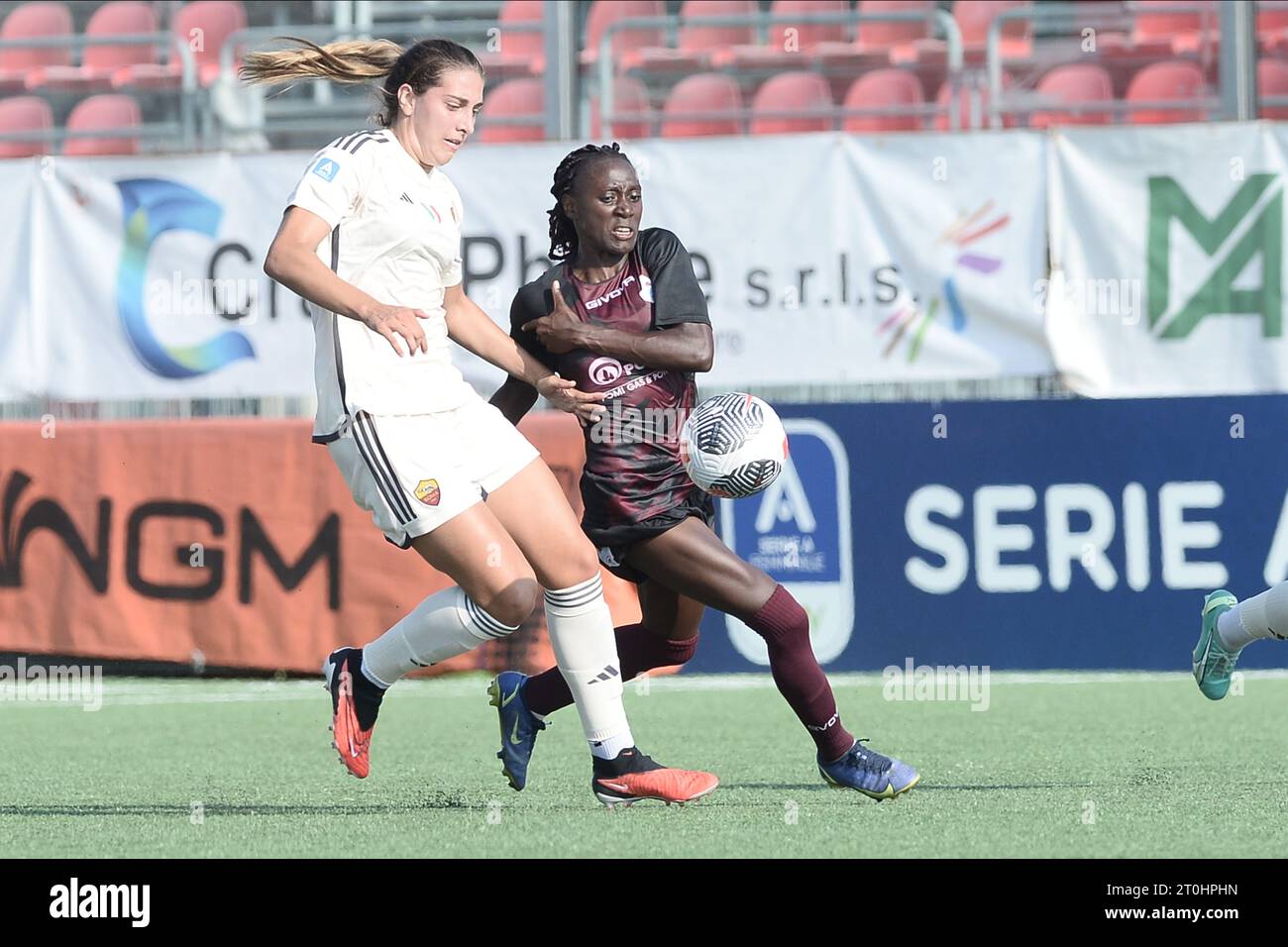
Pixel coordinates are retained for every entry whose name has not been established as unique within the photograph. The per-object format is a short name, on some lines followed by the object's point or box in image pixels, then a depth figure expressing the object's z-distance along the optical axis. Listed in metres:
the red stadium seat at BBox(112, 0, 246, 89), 12.13
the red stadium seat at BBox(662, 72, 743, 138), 11.85
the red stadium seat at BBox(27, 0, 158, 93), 12.69
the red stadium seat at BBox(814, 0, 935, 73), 11.55
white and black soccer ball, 5.52
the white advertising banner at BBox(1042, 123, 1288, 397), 9.85
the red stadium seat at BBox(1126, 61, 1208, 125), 11.15
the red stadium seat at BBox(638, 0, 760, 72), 12.27
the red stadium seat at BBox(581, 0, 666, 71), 12.04
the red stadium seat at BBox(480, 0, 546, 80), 11.28
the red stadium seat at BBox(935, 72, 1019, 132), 11.12
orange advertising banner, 10.04
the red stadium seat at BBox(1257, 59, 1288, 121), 11.38
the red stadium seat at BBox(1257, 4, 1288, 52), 11.25
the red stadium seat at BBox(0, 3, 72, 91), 12.75
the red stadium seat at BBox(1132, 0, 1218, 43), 11.30
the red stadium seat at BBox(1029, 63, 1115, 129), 11.47
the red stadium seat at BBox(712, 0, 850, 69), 11.89
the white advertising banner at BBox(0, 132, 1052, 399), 10.07
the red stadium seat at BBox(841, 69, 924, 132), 11.62
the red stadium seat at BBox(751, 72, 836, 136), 11.71
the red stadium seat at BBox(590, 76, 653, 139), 10.91
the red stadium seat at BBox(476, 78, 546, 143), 11.77
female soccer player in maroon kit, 5.54
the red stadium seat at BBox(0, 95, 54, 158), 12.50
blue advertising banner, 9.59
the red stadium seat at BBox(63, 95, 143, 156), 12.34
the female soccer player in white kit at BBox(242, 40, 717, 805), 5.23
